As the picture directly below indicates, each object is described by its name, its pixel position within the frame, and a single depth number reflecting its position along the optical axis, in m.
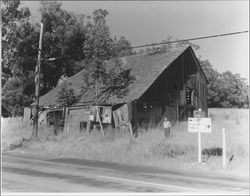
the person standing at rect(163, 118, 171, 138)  23.37
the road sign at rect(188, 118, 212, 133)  16.73
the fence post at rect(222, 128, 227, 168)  15.45
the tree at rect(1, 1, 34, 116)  39.38
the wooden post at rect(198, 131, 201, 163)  16.34
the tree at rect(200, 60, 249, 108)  62.22
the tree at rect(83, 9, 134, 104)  30.09
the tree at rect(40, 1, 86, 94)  42.47
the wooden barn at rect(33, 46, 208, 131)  28.47
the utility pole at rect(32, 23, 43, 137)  27.12
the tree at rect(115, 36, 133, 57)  49.19
